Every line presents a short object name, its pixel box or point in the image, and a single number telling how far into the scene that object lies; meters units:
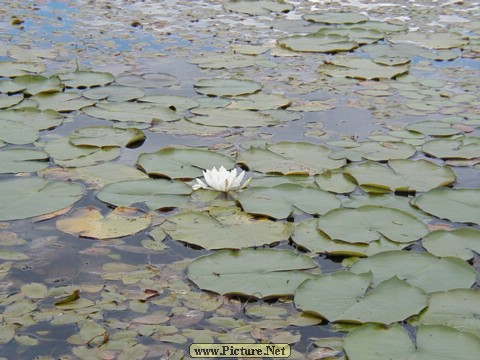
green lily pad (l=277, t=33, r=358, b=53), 6.32
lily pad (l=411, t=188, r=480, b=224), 3.50
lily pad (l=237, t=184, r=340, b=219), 3.49
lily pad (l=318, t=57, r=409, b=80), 5.64
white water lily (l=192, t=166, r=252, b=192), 3.63
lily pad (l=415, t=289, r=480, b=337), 2.68
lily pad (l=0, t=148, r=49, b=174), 3.87
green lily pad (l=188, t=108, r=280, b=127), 4.62
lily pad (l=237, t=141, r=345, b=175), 3.96
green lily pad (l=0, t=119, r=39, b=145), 4.23
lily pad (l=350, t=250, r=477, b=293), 2.93
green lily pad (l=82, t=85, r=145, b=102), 4.99
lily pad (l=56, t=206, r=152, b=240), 3.29
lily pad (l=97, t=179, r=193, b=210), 3.55
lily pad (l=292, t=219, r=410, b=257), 3.17
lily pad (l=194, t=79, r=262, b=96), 5.15
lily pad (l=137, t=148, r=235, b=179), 3.86
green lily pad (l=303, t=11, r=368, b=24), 7.18
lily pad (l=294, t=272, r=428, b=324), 2.70
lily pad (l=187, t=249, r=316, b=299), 2.88
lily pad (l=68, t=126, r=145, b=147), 4.21
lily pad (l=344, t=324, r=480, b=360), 2.46
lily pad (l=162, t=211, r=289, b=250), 3.22
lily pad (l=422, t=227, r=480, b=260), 3.17
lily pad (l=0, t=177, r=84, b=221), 3.43
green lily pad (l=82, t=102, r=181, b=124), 4.63
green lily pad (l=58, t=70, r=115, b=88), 5.23
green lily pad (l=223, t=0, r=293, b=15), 7.59
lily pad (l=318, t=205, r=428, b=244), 3.27
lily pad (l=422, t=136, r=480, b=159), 4.20
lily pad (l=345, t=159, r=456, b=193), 3.77
